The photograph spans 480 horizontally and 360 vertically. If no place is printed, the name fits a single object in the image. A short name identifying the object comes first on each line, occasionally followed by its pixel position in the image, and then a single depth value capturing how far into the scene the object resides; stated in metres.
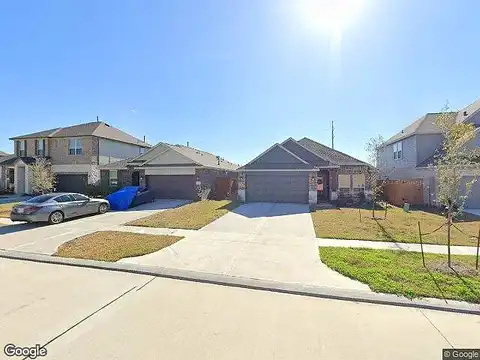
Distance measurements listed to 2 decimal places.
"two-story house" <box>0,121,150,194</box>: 26.58
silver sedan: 11.82
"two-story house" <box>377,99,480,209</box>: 18.61
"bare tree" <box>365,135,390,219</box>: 18.86
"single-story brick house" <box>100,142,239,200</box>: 21.61
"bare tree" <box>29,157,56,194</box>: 18.86
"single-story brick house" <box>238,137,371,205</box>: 19.23
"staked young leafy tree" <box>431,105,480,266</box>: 6.80
